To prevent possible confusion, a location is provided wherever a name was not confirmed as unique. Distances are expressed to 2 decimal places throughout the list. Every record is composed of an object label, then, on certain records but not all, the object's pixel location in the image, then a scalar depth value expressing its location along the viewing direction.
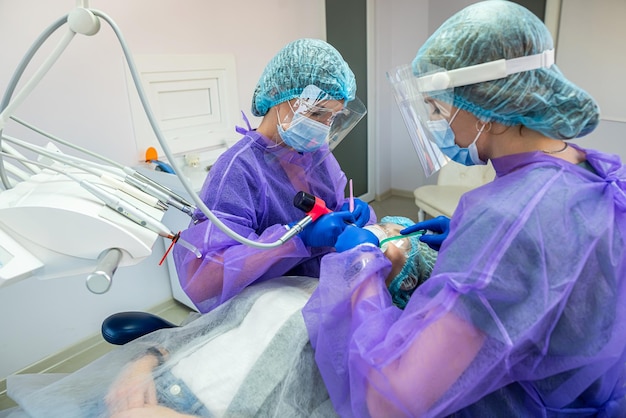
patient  0.85
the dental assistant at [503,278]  0.65
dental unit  0.69
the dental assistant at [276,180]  1.08
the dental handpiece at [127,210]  0.72
